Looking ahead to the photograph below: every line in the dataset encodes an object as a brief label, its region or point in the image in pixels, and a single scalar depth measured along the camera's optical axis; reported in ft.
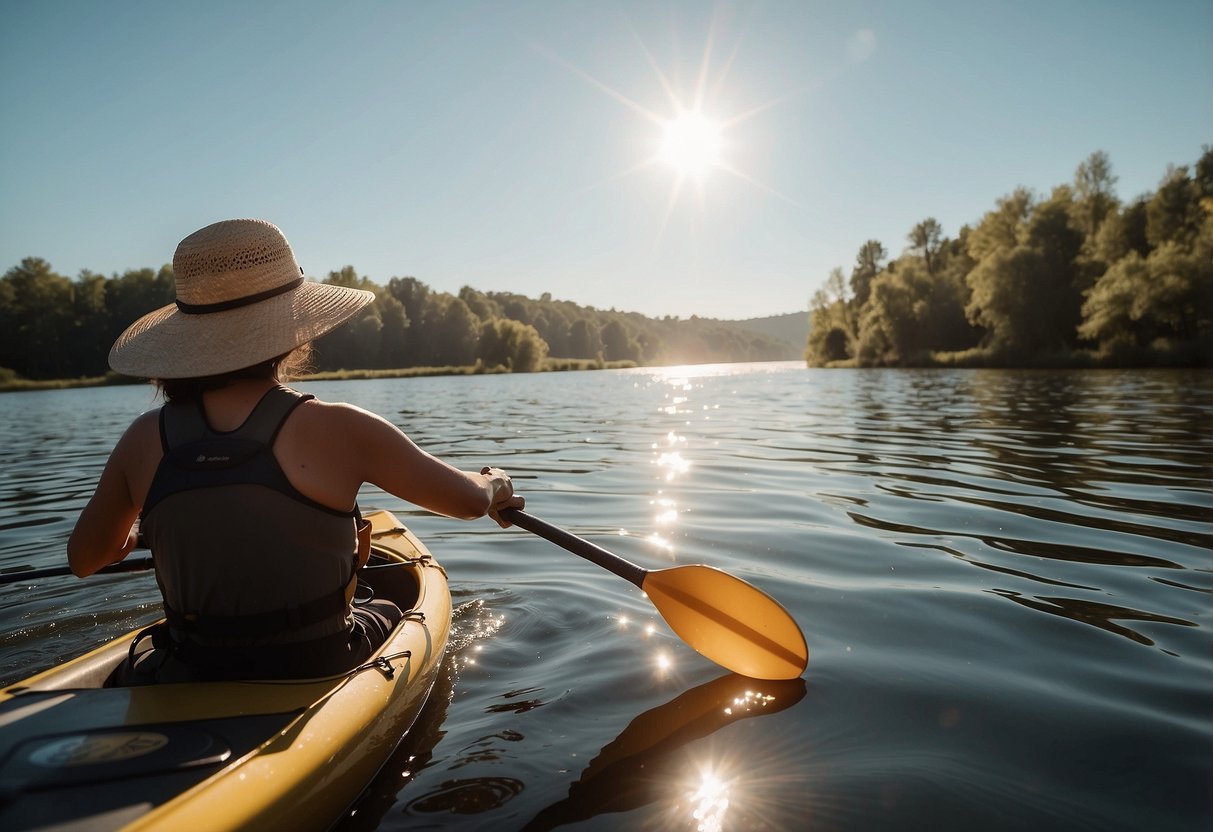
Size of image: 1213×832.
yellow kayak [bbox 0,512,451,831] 5.41
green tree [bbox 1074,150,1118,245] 132.26
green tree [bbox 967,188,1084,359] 122.72
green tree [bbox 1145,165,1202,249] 116.57
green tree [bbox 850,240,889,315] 228.84
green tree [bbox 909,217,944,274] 206.39
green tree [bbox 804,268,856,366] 198.49
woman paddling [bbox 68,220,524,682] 6.60
